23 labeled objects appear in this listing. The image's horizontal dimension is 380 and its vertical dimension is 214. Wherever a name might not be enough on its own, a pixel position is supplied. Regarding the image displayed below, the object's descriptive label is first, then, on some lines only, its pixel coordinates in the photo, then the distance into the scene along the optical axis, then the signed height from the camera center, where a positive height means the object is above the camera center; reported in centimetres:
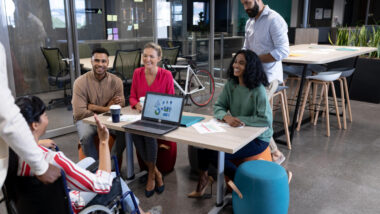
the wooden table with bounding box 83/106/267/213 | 199 -60
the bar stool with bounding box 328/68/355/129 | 412 -39
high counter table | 344 -14
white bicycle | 540 -71
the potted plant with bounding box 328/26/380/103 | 550 -43
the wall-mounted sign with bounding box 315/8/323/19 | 1122 +98
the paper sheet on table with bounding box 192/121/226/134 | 223 -59
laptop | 229 -52
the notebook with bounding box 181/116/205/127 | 236 -57
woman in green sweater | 243 -48
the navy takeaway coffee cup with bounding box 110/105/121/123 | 242 -52
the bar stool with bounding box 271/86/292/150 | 365 -82
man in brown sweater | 282 -48
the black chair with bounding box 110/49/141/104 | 461 -33
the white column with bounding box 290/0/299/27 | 1116 +91
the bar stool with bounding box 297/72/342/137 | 382 -46
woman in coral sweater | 277 -37
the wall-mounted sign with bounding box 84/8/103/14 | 428 +40
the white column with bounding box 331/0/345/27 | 1151 +115
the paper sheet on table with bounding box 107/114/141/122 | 251 -59
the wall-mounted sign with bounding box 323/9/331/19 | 1140 +99
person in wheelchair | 145 -55
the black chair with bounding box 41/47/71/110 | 409 -36
